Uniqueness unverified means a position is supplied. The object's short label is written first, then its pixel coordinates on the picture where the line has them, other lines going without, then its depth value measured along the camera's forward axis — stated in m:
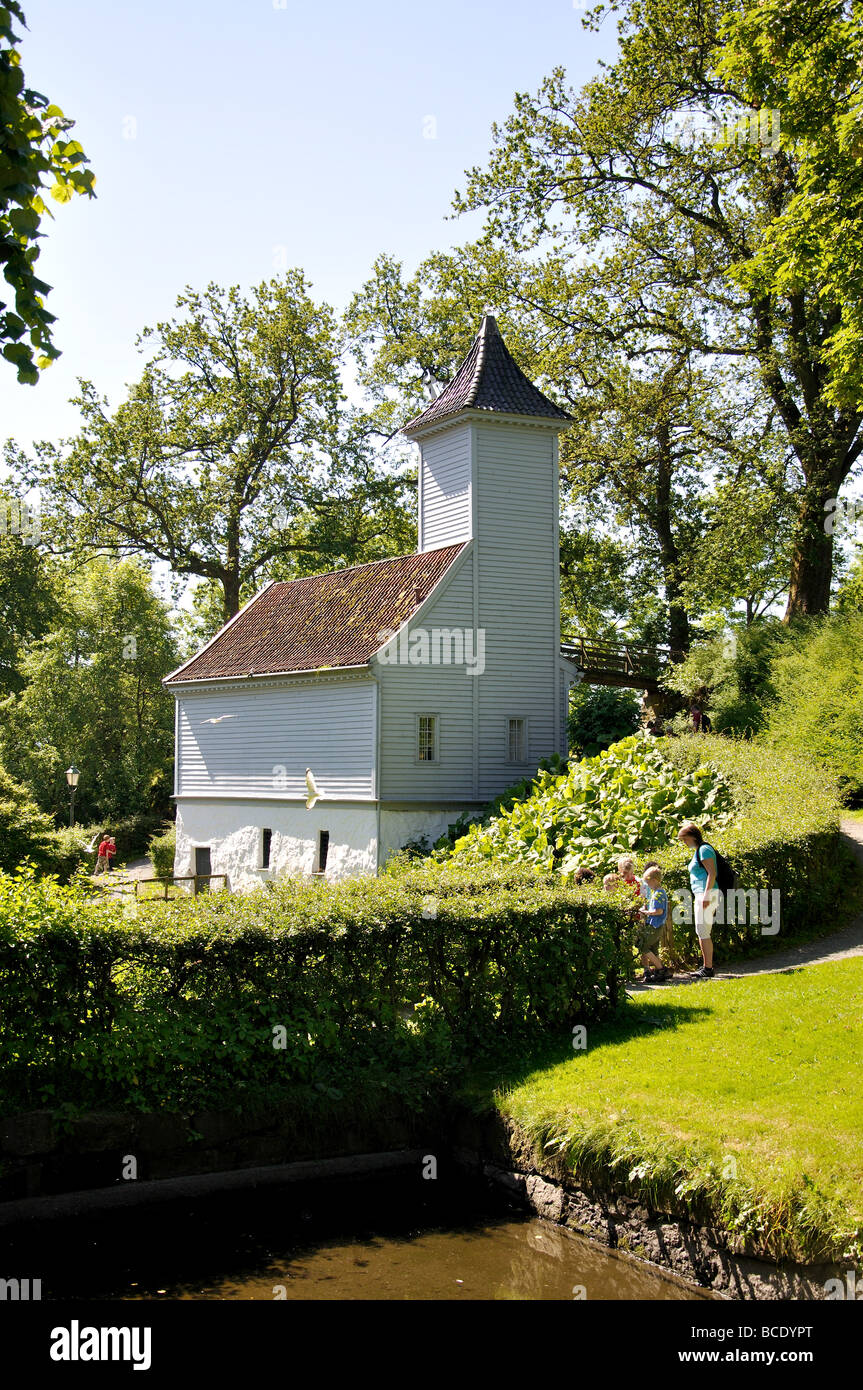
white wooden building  27.50
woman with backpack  14.83
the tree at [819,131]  20.23
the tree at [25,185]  5.67
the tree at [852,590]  33.11
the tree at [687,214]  29.47
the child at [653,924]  15.37
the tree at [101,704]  54.16
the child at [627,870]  16.20
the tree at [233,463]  46.75
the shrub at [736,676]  28.75
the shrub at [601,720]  29.47
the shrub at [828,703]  23.59
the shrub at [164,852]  40.00
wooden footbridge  33.38
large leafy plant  19.53
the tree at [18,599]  50.53
